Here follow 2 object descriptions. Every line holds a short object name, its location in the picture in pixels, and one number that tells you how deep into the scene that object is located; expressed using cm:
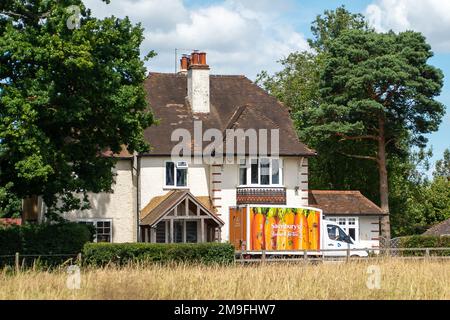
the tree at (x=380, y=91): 5725
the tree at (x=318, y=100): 6144
